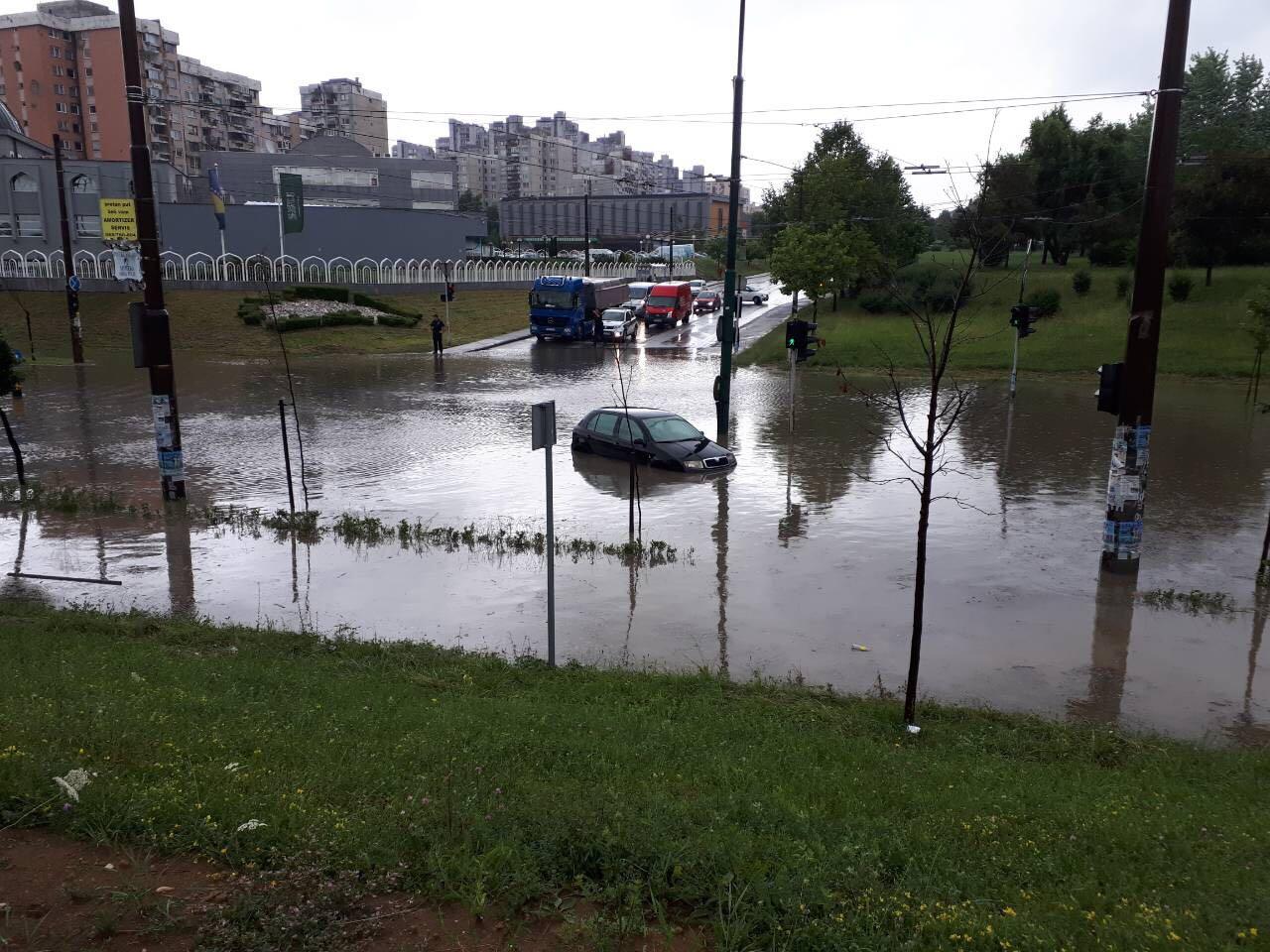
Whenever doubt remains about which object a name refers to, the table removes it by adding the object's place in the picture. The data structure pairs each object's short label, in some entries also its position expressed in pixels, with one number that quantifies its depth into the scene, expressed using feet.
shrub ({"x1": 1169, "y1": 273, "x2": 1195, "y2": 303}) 130.21
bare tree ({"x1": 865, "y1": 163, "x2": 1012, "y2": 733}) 24.47
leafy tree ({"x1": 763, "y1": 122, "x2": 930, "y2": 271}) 164.86
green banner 179.73
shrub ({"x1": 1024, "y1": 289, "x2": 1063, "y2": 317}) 134.28
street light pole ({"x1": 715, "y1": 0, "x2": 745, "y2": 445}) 66.85
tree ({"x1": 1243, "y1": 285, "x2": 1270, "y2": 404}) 81.76
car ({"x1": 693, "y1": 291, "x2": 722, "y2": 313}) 200.95
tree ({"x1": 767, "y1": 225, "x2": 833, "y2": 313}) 126.52
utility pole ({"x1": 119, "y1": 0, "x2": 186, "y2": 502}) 46.91
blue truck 151.12
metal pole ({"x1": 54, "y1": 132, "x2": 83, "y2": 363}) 112.16
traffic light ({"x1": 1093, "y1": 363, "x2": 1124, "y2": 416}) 40.11
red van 170.71
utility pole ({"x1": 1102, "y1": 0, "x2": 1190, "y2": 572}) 37.86
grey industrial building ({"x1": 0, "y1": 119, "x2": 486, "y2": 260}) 191.52
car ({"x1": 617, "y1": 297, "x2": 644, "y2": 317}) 172.76
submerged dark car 60.03
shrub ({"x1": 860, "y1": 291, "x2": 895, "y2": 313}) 154.65
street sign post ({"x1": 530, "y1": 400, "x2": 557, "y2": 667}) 28.58
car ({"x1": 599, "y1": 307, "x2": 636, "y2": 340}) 153.28
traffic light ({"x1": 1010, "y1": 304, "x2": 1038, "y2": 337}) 86.28
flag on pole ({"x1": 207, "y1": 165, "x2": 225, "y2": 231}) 174.70
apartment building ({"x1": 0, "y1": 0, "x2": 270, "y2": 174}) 303.48
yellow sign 118.21
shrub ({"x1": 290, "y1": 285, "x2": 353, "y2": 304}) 160.66
